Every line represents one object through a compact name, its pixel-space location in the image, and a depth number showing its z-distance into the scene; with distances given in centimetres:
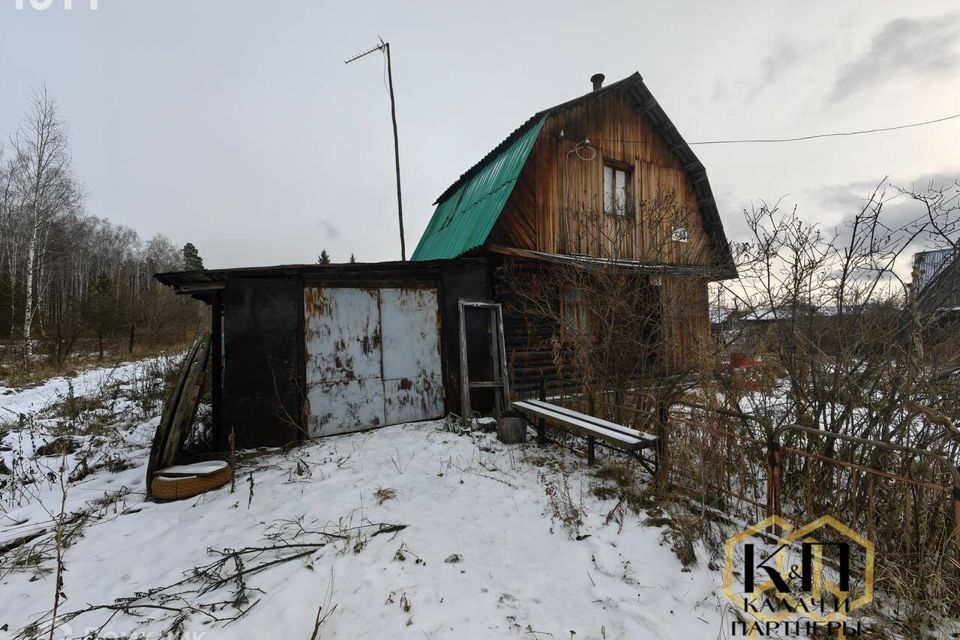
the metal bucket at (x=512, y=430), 563
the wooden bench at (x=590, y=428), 381
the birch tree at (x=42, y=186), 1594
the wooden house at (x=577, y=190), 775
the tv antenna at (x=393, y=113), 1441
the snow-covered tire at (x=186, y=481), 409
